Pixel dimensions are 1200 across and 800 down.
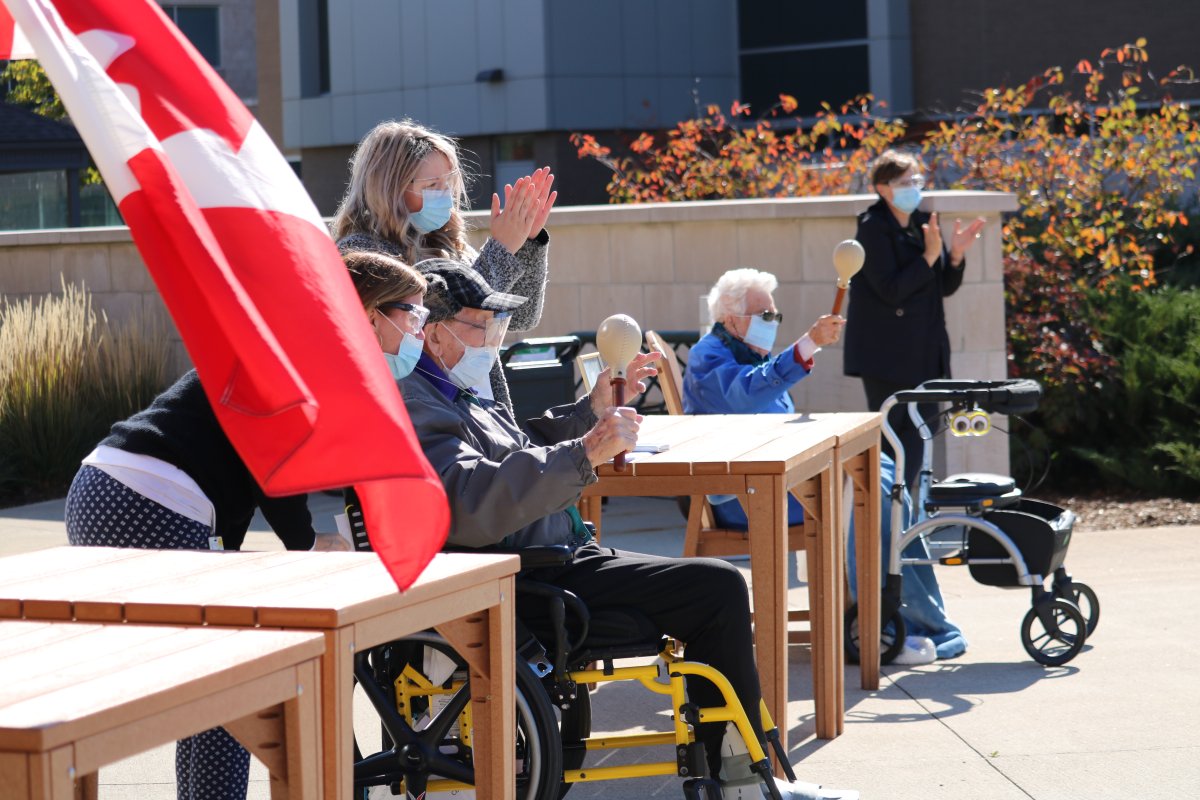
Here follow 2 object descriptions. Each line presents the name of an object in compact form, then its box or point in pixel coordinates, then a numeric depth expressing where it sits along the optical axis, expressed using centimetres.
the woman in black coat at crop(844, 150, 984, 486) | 806
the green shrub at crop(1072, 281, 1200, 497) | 1023
